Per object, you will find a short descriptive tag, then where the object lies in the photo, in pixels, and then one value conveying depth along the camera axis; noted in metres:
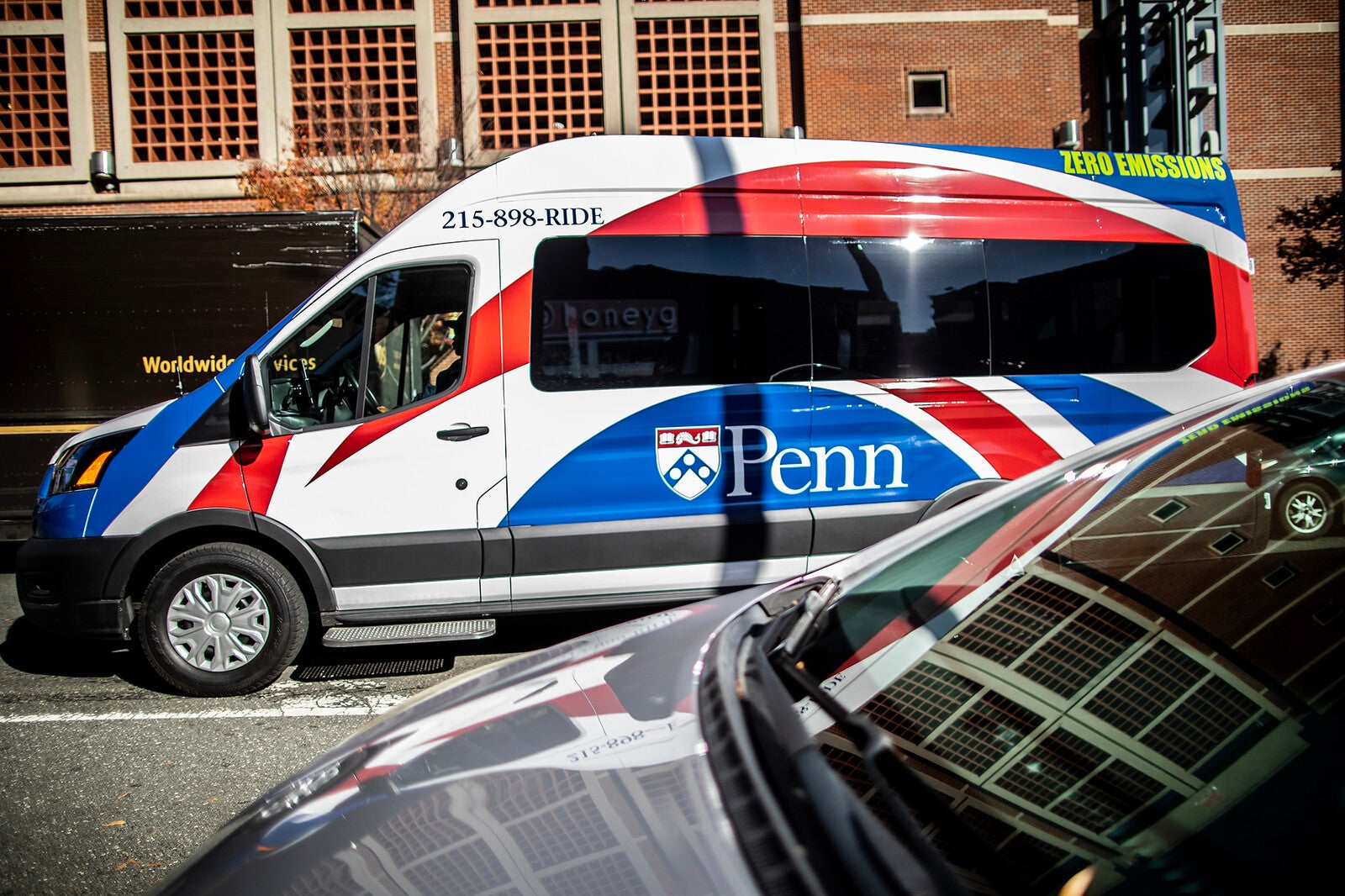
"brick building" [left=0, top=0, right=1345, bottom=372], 19.05
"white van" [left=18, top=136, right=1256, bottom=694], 4.35
